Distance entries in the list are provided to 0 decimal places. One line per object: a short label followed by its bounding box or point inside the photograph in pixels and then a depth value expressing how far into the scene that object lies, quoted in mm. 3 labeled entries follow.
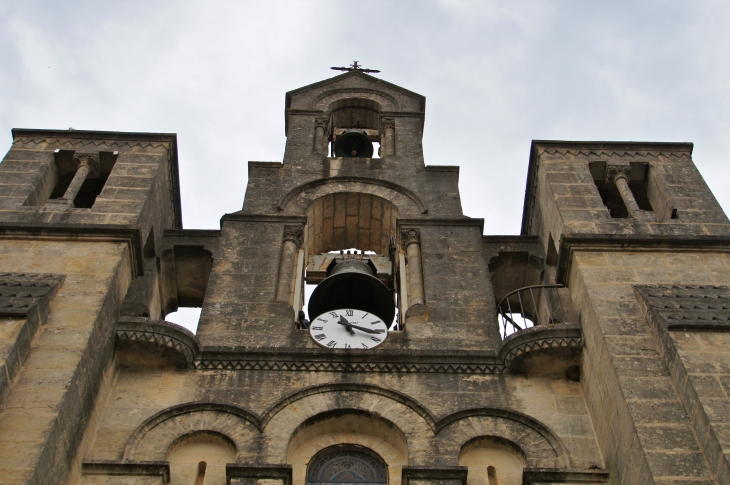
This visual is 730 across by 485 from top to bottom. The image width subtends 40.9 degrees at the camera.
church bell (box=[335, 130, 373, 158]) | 20953
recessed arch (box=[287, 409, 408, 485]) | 11828
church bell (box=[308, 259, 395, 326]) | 14984
